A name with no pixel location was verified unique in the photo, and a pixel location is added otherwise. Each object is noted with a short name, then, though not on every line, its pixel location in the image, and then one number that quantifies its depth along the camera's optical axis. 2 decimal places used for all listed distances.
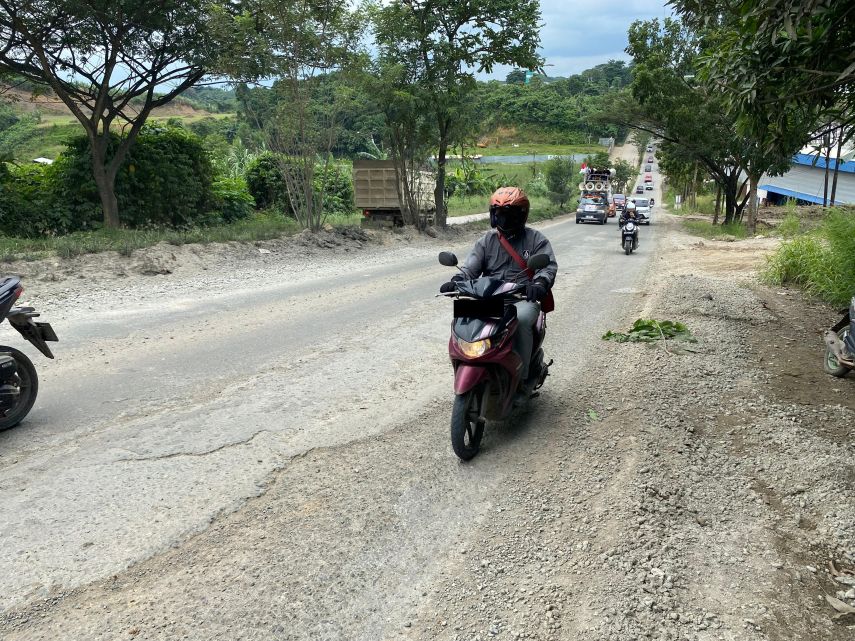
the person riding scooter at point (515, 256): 4.19
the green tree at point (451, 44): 20.02
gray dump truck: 23.42
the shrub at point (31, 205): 14.61
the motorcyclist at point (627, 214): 18.97
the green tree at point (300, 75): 14.98
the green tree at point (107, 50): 12.92
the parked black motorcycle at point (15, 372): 4.18
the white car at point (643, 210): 34.84
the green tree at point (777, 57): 4.37
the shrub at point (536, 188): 54.95
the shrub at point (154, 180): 15.89
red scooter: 3.79
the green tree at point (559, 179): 44.56
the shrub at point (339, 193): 29.13
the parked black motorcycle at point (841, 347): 5.21
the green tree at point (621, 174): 72.88
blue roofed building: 38.38
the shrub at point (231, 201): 20.52
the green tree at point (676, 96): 26.14
